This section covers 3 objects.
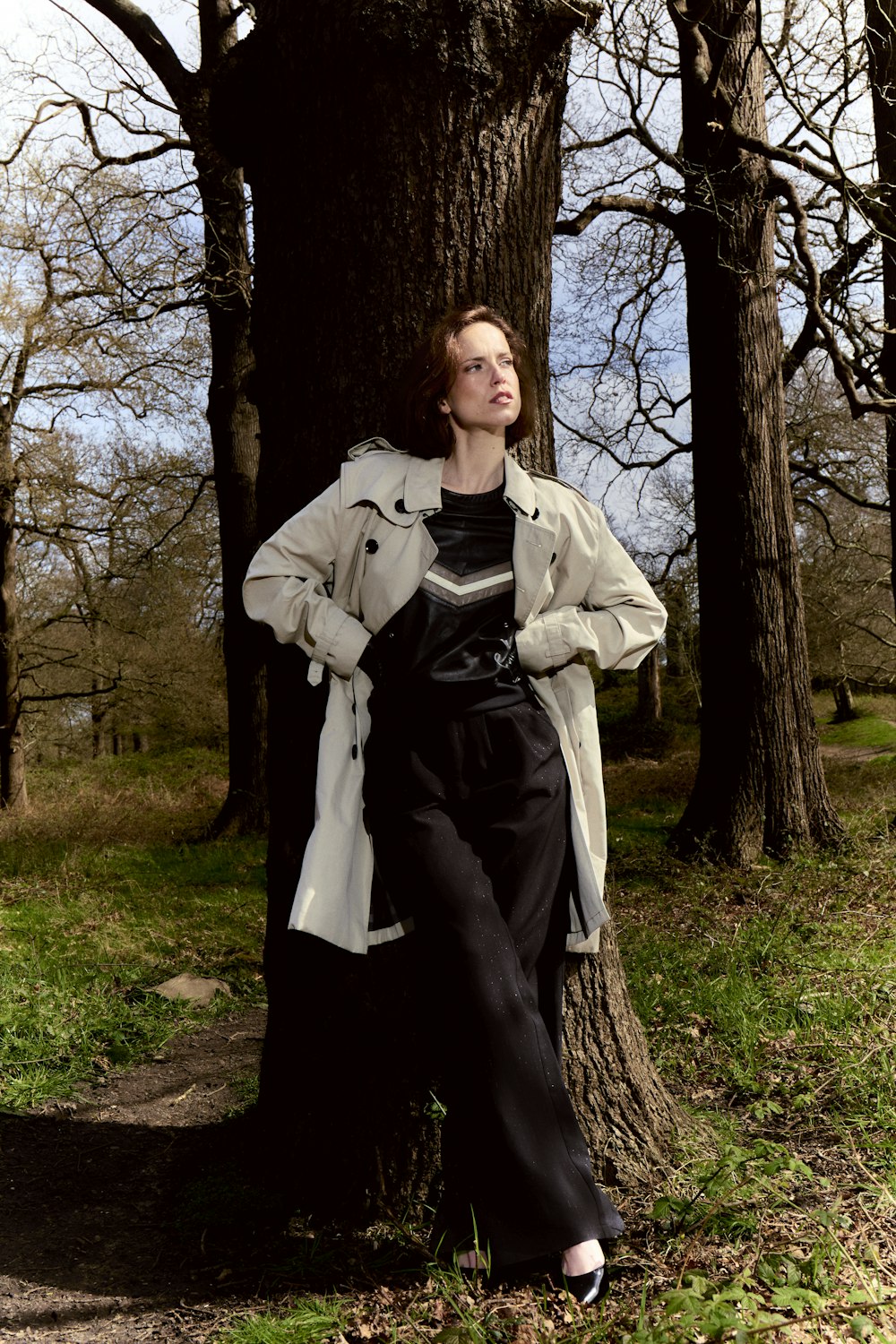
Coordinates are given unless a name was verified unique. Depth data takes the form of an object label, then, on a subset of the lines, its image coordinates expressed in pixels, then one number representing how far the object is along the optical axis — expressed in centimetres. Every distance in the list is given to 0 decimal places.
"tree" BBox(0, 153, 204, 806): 1087
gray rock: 607
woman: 307
